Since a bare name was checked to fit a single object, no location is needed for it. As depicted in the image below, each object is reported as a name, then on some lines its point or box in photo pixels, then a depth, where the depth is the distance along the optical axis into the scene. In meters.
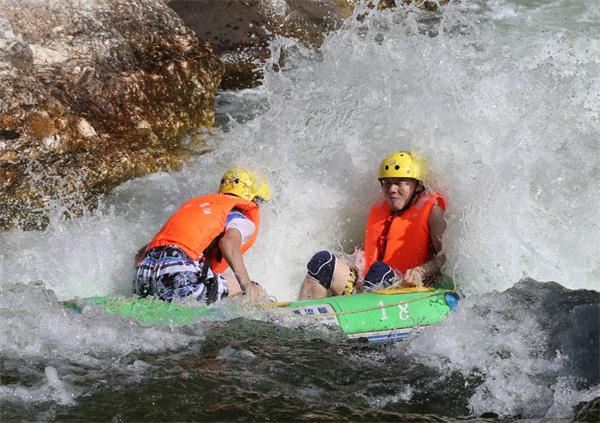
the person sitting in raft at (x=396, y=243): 13.78
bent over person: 12.70
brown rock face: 16.70
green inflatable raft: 11.60
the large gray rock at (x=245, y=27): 22.78
